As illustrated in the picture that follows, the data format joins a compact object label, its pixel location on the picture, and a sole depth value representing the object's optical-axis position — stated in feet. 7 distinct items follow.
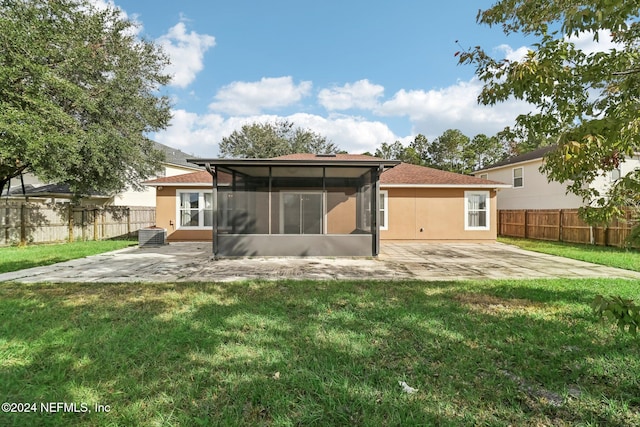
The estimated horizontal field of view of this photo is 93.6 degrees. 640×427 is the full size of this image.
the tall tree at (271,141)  104.22
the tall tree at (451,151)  113.29
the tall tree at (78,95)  26.94
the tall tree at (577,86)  5.82
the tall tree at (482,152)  114.42
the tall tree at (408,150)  120.26
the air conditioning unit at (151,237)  36.61
